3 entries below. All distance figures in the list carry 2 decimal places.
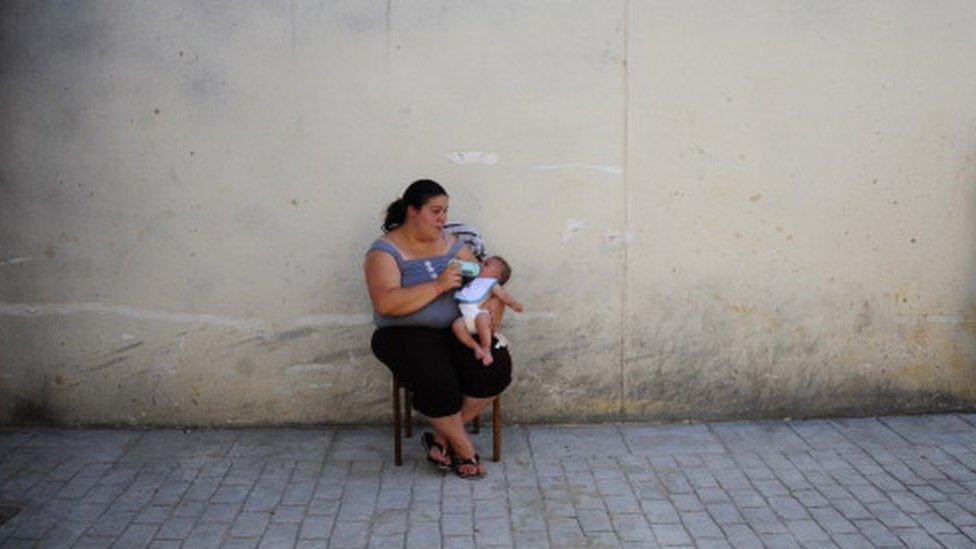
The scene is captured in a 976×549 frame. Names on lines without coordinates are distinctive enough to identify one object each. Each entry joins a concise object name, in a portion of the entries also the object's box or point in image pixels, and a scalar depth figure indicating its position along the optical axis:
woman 5.01
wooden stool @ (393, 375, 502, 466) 5.23
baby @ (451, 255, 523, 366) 5.05
